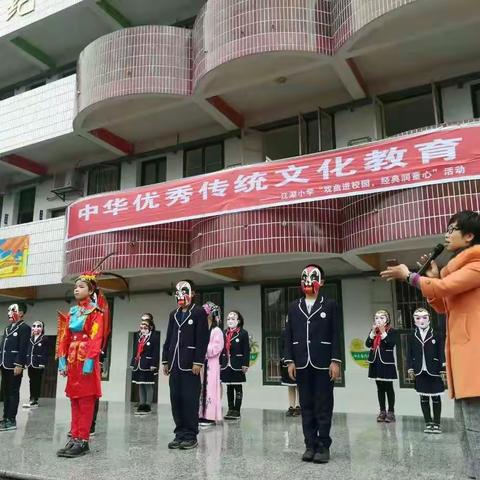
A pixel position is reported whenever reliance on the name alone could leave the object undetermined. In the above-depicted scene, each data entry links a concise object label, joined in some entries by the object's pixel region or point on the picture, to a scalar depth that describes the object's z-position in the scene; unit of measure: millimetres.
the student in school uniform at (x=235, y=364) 10383
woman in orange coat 3350
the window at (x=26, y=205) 17344
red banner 9023
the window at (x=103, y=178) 15789
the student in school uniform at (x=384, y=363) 9406
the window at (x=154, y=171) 15148
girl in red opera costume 6254
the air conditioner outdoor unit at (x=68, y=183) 16062
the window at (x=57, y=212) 16609
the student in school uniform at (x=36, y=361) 12750
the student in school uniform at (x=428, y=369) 8227
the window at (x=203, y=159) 14289
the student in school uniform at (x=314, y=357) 5777
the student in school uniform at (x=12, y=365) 8336
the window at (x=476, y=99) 11188
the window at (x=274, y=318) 12539
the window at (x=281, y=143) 13641
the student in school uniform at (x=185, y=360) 6730
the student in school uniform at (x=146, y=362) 11289
